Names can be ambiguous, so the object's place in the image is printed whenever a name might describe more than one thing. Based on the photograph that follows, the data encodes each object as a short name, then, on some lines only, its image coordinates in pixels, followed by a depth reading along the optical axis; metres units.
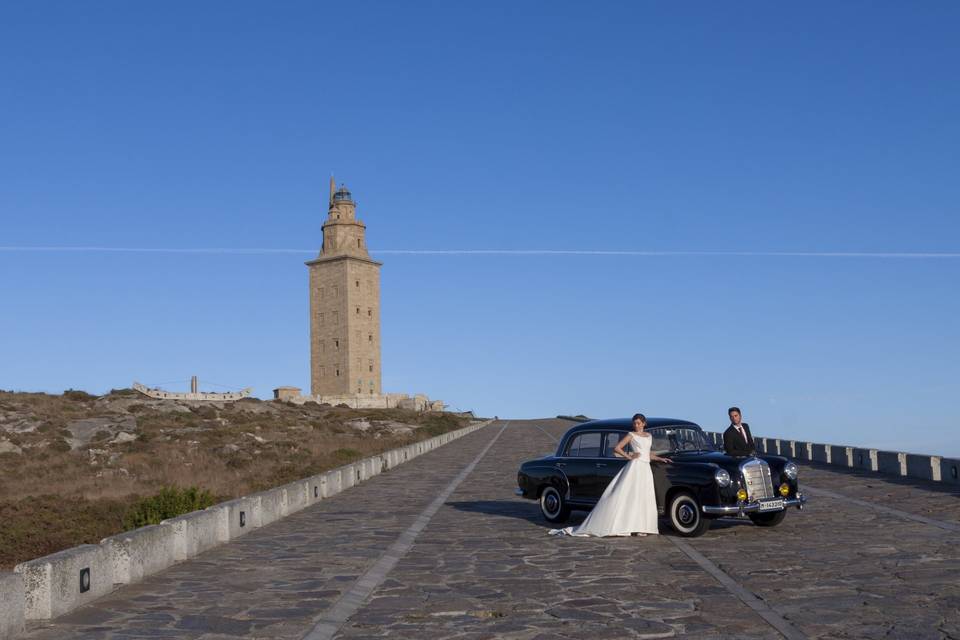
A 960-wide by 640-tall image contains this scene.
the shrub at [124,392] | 82.81
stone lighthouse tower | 126.25
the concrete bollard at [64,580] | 8.71
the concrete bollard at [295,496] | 18.22
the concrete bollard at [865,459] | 27.12
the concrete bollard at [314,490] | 20.25
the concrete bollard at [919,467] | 22.97
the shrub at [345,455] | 36.07
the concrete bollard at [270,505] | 16.52
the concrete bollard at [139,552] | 10.47
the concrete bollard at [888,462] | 25.47
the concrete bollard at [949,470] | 21.69
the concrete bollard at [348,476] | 23.88
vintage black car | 13.55
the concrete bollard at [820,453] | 31.58
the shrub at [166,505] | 16.80
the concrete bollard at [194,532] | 12.41
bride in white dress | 13.80
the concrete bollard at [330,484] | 21.58
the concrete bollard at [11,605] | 7.97
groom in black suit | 15.48
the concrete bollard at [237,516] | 14.26
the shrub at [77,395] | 75.00
